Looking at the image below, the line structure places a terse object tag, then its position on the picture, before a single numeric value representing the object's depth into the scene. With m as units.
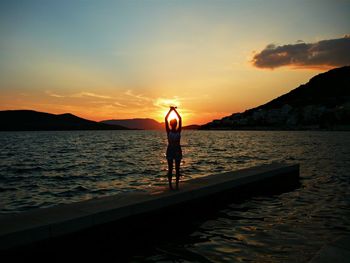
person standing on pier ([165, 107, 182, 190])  10.80
